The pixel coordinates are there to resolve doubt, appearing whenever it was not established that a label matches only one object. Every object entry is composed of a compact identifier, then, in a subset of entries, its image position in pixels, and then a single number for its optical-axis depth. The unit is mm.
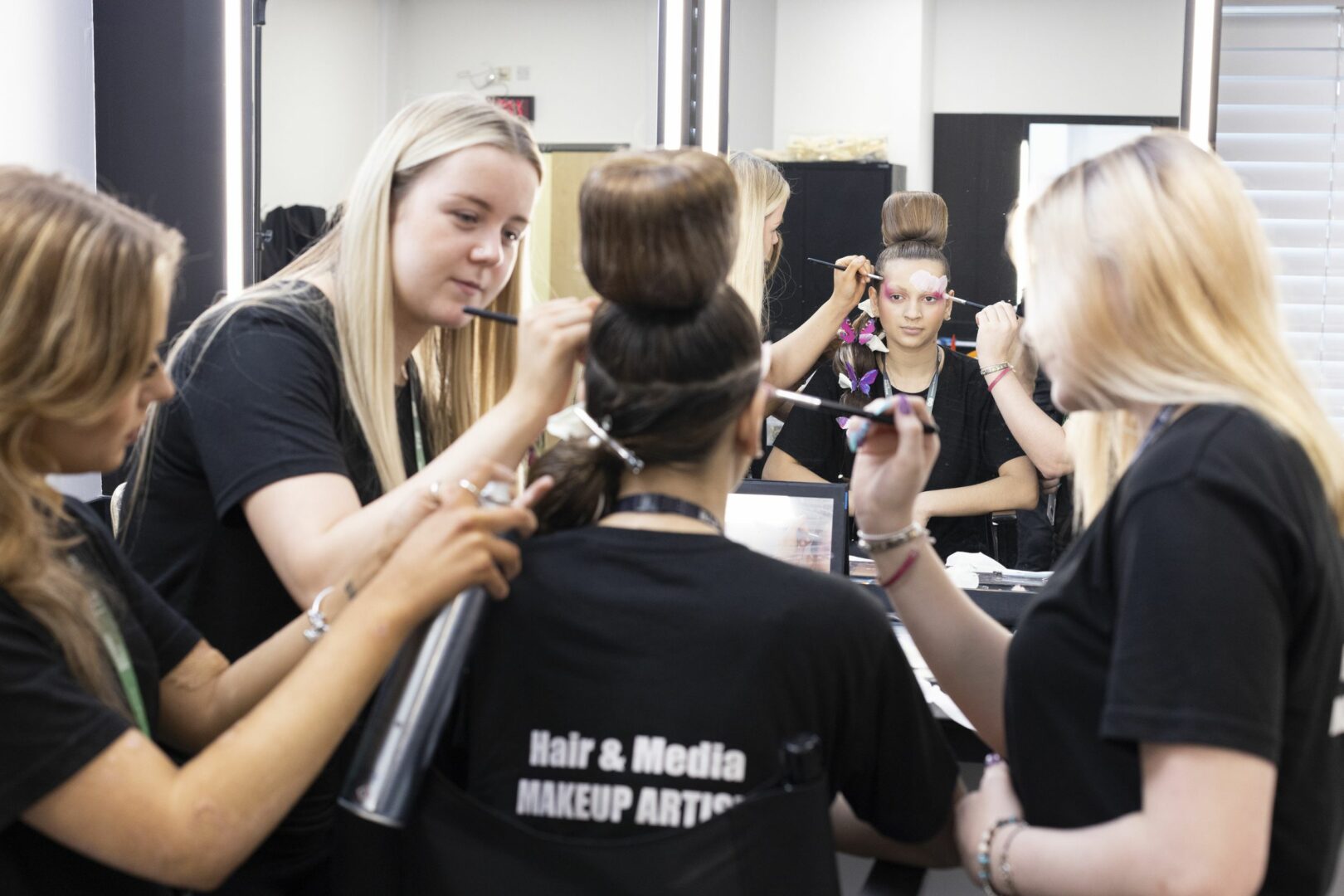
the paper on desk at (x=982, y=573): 2111
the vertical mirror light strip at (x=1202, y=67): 2463
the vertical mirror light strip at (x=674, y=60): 2703
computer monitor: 2018
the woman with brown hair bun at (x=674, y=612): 893
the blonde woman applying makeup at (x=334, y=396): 1126
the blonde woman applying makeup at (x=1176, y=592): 793
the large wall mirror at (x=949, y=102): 2336
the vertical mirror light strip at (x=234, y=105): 2754
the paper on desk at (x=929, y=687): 1513
